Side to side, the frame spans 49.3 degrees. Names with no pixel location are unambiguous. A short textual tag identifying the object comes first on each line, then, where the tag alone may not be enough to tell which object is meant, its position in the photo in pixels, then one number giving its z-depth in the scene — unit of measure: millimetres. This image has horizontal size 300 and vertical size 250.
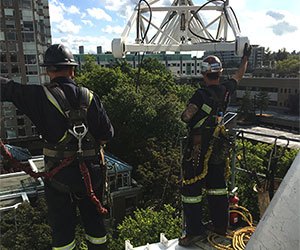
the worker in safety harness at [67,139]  2648
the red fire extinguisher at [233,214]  4076
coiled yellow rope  3457
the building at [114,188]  15395
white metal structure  7773
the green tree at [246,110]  42312
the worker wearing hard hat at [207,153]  3471
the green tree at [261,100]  44000
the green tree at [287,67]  64250
